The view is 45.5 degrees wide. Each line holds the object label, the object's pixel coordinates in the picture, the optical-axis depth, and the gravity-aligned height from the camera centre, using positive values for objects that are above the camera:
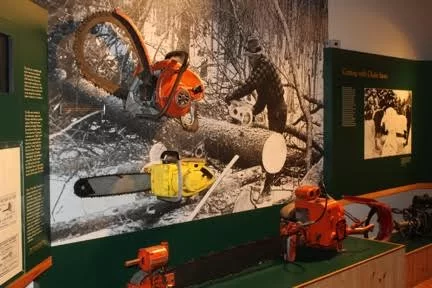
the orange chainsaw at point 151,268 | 2.66 -0.70
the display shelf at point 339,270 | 3.15 -0.88
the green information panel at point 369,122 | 4.58 +0.13
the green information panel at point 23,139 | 1.93 -0.02
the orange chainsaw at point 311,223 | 3.55 -0.61
